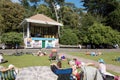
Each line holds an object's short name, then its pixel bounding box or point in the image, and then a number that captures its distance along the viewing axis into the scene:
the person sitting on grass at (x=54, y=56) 7.53
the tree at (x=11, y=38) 13.80
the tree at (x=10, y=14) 17.73
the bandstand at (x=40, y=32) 15.13
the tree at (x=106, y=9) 18.52
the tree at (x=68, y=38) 16.88
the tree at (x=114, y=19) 18.12
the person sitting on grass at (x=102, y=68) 3.69
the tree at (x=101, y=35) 15.84
